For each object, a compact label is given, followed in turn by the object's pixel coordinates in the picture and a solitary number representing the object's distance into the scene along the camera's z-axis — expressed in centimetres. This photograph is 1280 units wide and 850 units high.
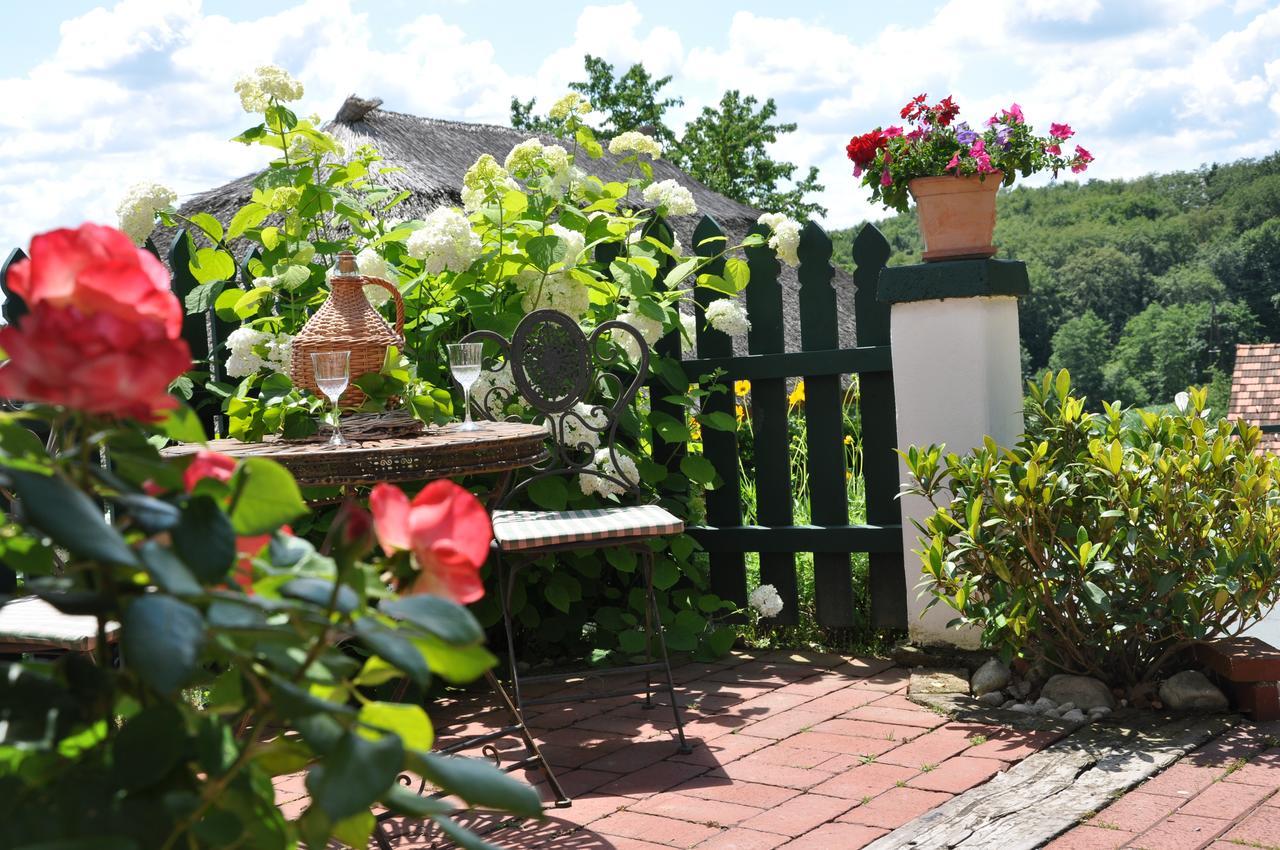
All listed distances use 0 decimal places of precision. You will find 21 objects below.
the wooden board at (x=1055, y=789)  232
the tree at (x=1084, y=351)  4678
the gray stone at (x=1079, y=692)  307
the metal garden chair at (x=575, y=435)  291
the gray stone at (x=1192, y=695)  303
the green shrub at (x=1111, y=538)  299
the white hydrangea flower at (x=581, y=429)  375
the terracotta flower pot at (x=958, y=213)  358
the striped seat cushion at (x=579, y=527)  282
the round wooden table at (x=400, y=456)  246
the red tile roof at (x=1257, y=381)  2444
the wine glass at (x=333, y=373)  266
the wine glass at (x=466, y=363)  302
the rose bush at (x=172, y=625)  59
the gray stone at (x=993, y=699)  322
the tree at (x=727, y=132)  2650
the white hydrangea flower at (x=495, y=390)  376
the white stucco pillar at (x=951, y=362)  359
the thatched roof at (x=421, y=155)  967
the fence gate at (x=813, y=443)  398
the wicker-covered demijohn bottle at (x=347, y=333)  320
